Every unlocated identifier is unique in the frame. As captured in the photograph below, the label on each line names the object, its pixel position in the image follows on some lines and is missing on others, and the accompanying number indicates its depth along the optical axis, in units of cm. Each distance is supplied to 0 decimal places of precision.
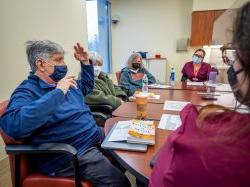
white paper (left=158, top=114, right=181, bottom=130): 137
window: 471
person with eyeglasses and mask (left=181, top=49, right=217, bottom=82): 377
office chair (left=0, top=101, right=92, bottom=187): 115
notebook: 106
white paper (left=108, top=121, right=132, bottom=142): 116
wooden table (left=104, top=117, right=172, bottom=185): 88
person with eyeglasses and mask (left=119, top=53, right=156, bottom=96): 348
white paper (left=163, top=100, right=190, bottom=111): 185
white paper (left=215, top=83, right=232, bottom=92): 261
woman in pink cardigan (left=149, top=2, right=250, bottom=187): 48
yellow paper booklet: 110
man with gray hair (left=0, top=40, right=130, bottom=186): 115
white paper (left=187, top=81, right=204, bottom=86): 318
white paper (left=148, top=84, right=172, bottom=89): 303
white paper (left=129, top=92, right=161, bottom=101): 227
